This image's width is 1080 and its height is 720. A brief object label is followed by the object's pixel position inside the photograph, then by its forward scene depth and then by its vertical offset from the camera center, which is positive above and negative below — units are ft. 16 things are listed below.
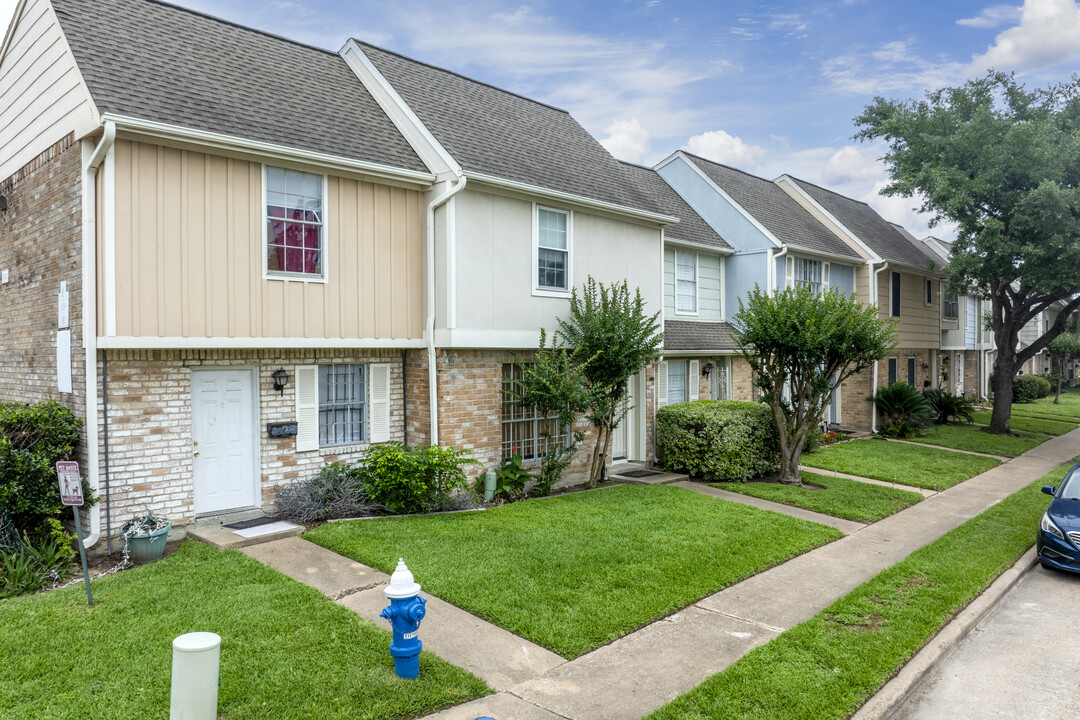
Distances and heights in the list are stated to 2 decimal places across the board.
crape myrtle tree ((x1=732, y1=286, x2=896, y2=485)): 42.52 +0.72
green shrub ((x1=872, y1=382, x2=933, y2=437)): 68.54 -5.32
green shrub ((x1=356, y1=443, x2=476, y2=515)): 33.14 -5.75
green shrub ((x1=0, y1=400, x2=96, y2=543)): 25.16 -3.75
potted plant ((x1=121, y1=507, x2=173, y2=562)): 26.14 -6.83
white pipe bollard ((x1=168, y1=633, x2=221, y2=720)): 14.42 -6.71
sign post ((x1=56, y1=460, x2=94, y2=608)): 21.29 -3.77
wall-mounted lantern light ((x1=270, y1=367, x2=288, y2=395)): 32.53 -0.83
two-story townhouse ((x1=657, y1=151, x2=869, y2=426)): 61.05 +11.03
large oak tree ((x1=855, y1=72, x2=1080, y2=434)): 56.70 +15.93
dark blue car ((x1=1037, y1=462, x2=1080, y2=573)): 28.55 -7.60
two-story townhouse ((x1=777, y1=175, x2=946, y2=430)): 72.79 +8.68
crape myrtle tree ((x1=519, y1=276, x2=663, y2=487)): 38.50 +0.22
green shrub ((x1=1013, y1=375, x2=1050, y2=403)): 114.93 -5.60
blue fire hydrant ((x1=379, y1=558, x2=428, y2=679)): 17.49 -6.61
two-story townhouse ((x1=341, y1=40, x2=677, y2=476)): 36.50 +7.24
